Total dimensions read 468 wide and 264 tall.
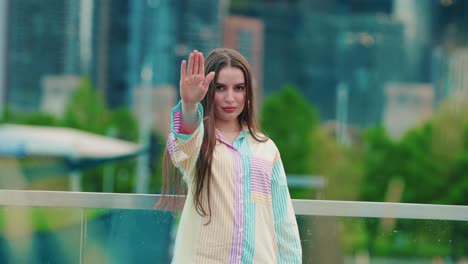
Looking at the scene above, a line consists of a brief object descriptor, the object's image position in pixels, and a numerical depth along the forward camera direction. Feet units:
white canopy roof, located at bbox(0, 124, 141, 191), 71.87
